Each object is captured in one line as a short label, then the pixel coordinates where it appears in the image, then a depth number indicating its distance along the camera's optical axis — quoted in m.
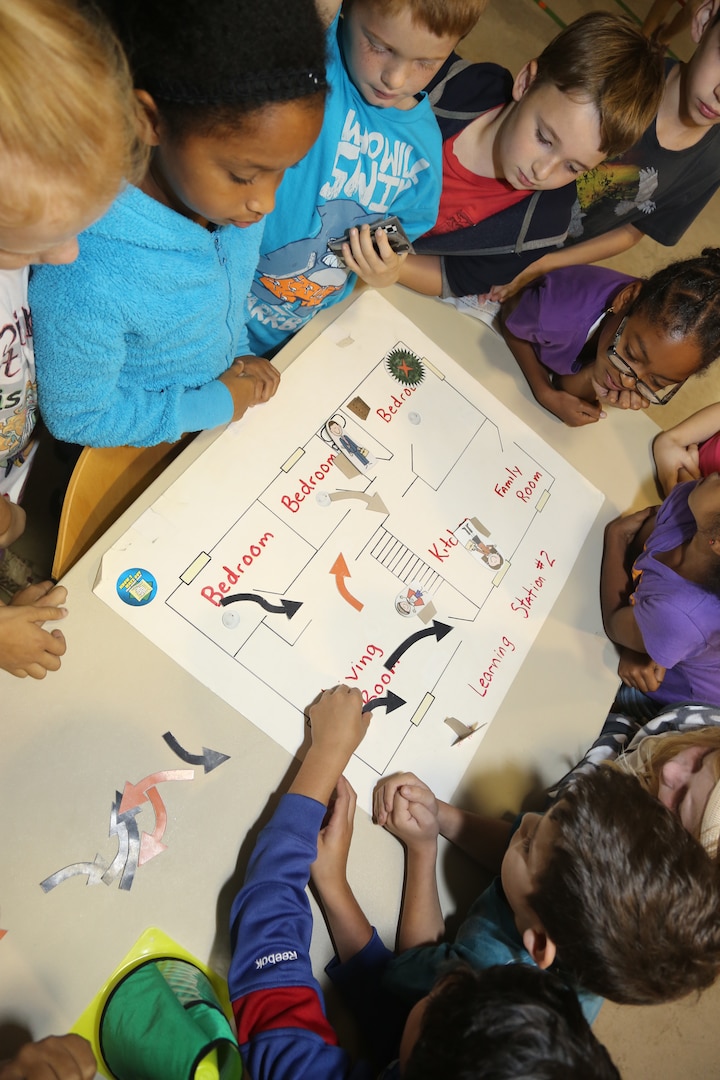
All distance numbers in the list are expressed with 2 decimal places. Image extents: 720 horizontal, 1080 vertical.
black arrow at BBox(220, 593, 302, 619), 0.75
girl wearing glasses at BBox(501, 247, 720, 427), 1.03
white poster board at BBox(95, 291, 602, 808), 0.74
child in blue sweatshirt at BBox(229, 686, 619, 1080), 0.55
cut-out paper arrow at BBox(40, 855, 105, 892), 0.60
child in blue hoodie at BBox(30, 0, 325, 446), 0.52
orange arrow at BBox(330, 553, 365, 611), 0.82
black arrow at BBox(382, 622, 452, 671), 0.83
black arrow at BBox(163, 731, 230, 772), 0.69
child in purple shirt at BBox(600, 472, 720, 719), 0.99
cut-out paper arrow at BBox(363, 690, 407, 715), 0.79
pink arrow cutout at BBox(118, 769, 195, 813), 0.65
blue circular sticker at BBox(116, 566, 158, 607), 0.71
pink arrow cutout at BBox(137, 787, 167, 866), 0.64
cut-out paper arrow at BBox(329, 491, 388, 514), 0.87
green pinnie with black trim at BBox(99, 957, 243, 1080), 0.56
